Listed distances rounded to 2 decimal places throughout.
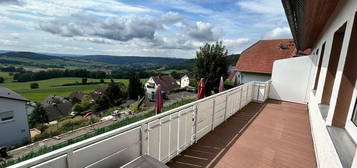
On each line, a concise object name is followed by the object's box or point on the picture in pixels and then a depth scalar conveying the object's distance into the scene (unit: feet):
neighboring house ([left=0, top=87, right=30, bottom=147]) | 43.42
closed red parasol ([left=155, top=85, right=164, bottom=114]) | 13.14
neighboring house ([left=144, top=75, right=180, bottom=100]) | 138.21
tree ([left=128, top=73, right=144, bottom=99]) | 127.65
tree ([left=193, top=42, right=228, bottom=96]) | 39.17
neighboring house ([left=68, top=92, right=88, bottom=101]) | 129.78
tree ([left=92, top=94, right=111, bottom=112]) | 112.48
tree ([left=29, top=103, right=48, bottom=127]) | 81.51
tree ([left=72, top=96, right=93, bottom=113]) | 108.37
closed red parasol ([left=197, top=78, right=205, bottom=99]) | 17.69
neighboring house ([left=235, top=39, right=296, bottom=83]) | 41.68
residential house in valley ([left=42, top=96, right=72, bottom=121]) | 96.13
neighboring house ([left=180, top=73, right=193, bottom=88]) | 165.15
